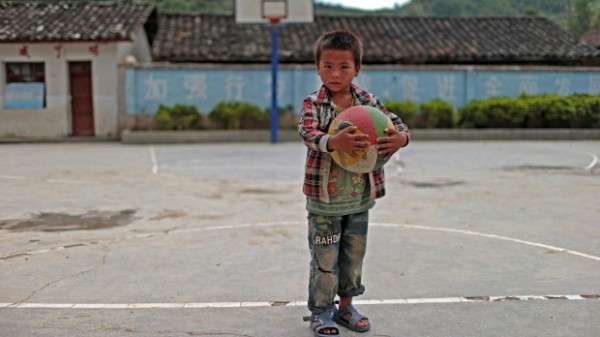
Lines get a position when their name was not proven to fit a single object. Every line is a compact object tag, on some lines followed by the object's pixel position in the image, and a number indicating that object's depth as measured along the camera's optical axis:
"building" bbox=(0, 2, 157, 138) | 19.53
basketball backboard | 17.81
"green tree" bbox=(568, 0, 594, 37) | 37.88
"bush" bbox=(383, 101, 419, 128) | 19.58
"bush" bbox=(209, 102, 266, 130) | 19.22
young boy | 3.26
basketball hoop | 17.75
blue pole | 17.56
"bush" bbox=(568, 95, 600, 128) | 19.83
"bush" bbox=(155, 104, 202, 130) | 18.94
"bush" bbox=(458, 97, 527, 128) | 19.53
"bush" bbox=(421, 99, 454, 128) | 19.72
